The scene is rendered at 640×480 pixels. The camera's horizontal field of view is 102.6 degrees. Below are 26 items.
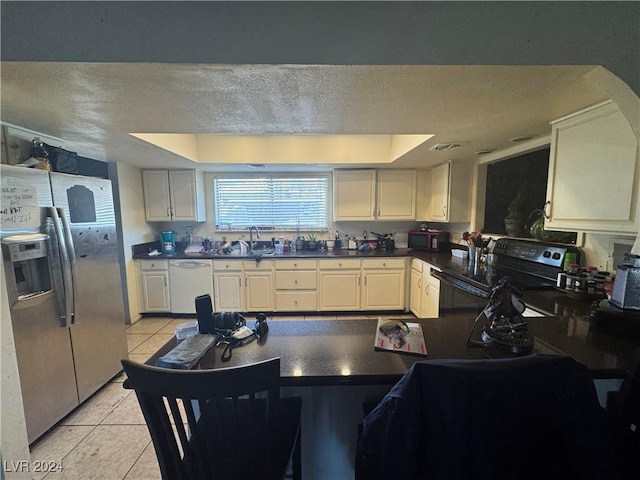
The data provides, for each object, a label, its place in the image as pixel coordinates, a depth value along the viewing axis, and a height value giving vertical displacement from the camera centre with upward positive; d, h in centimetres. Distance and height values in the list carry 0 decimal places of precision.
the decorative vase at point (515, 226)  254 -14
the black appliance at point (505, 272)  200 -54
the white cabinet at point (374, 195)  376 +28
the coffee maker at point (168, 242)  379 -41
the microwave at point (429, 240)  372 -40
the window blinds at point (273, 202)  409 +20
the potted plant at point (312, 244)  406 -47
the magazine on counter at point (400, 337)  108 -56
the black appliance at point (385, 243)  397 -46
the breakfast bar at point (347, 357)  94 -58
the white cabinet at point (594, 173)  134 +23
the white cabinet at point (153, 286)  356 -99
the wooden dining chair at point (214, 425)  68 -66
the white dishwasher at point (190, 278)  358 -88
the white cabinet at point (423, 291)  288 -96
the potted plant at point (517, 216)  254 -3
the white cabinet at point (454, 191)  322 +28
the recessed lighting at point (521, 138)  210 +62
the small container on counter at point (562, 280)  185 -49
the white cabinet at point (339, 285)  358 -100
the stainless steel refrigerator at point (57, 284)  159 -49
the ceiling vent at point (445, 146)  238 +64
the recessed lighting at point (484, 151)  261 +65
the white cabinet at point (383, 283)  358 -97
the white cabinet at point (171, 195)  370 +29
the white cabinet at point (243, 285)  359 -99
